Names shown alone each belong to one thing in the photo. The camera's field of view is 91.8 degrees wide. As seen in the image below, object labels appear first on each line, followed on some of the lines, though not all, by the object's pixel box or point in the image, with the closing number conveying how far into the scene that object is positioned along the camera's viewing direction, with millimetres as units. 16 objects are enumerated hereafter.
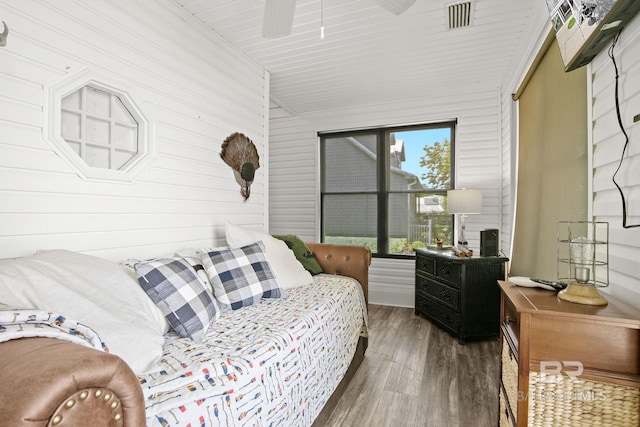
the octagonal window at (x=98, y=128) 1507
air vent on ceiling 2172
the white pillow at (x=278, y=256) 2268
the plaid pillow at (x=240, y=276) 1775
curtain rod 1966
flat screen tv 1161
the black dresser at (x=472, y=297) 2826
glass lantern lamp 1142
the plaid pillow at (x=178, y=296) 1367
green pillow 2641
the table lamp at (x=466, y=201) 3113
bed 544
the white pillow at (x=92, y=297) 992
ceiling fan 1638
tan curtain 1637
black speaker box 2936
